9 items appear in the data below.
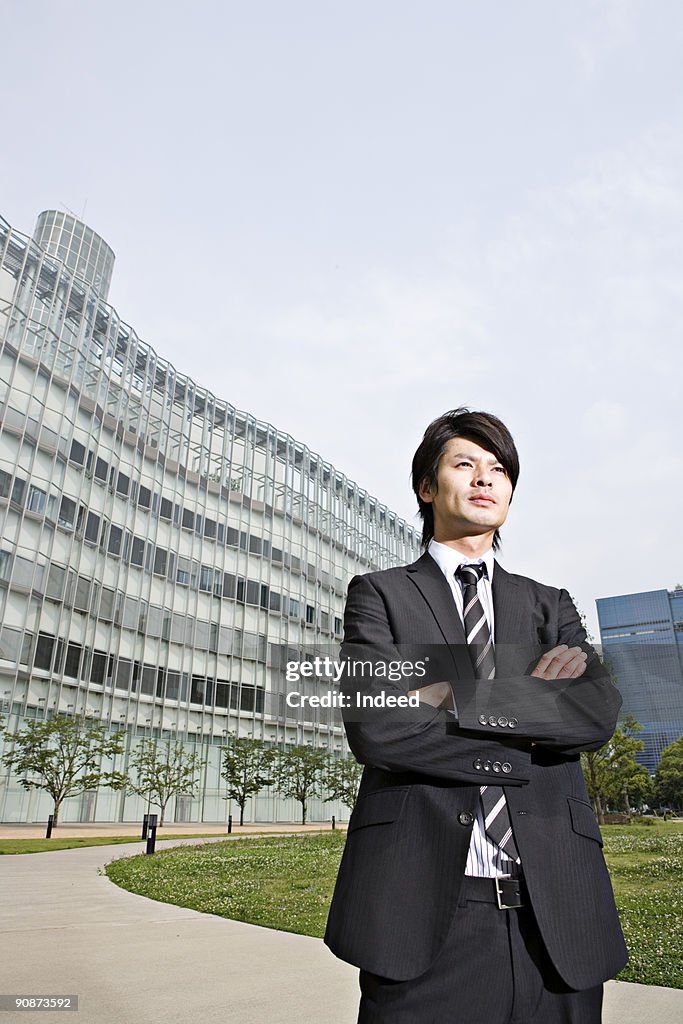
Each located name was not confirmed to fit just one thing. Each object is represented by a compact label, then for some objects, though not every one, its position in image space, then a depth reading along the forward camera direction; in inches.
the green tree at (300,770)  1596.9
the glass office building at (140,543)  1282.0
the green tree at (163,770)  1333.4
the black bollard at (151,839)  667.5
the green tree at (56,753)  1100.5
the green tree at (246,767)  1491.1
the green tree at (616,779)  582.8
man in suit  62.7
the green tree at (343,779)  1651.1
